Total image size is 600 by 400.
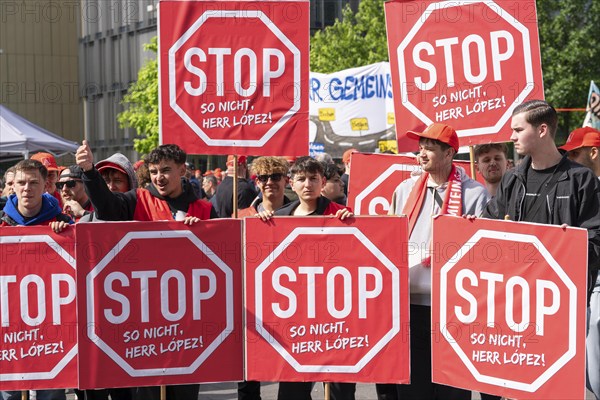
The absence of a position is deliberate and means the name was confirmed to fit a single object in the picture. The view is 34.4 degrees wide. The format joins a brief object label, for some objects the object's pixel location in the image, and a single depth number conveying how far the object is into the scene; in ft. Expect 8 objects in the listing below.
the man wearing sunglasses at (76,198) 22.82
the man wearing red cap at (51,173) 26.53
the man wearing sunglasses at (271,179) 22.36
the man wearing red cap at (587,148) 21.43
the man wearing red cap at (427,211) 18.29
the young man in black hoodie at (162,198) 18.90
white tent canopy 55.21
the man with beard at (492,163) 22.20
